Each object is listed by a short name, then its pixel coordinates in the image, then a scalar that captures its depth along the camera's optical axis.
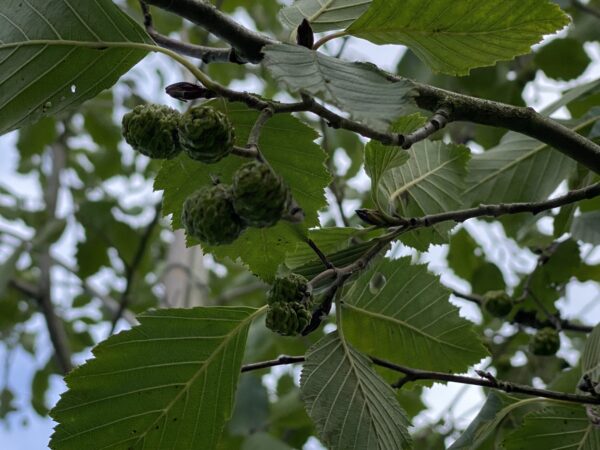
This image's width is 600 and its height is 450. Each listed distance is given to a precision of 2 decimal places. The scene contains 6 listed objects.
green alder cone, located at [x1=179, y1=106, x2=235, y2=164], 0.37
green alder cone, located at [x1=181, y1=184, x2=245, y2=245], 0.37
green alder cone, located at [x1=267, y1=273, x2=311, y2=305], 0.40
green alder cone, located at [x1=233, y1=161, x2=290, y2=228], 0.37
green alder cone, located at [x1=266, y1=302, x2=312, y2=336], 0.39
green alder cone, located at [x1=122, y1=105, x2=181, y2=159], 0.39
